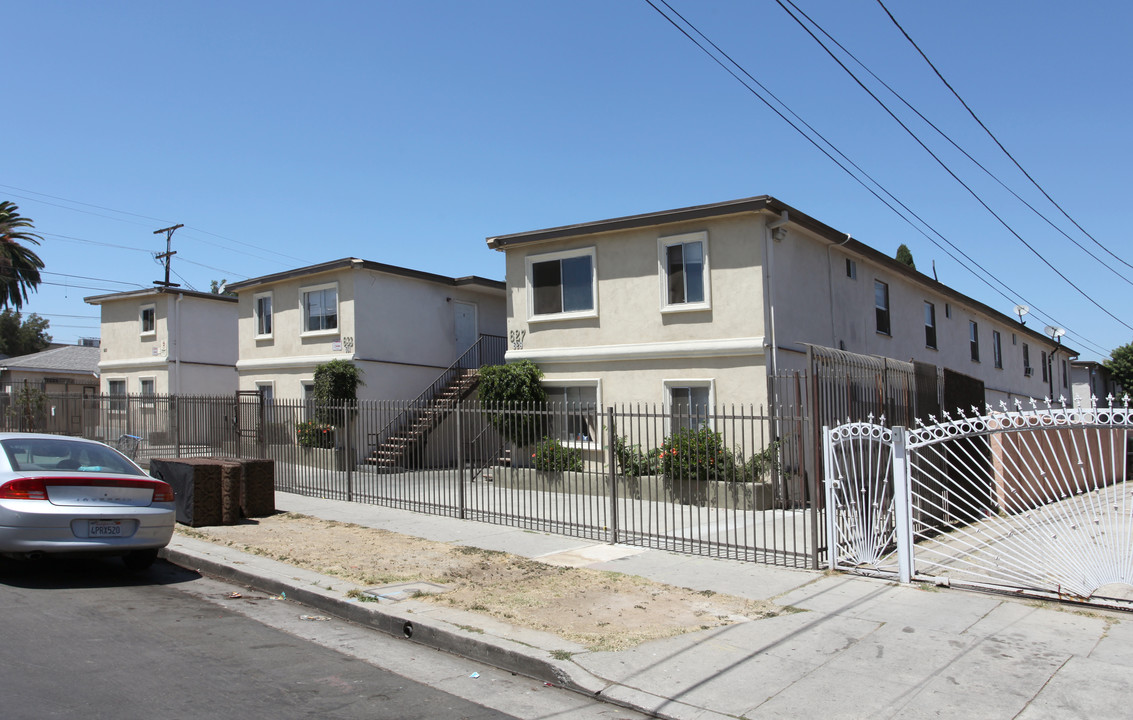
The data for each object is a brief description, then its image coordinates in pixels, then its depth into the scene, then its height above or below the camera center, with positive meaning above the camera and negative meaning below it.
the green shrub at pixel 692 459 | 13.88 -0.97
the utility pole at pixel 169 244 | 42.47 +9.22
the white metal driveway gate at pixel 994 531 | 7.31 -1.37
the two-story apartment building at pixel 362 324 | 22.23 +2.60
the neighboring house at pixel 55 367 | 37.41 +2.55
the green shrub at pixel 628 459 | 14.71 -1.03
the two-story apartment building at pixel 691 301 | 15.52 +2.17
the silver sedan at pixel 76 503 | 7.57 -0.82
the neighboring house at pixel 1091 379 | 40.62 +0.71
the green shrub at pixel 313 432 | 15.27 -0.35
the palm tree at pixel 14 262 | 40.06 +8.09
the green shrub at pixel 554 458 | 13.24 -0.92
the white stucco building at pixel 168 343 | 28.31 +2.72
